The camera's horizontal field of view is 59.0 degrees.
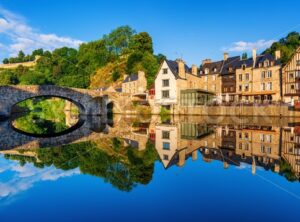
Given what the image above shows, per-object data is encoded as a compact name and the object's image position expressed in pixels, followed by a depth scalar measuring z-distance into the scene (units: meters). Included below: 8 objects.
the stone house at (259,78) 43.62
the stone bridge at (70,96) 34.09
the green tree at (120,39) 83.75
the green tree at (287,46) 55.98
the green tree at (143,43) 71.69
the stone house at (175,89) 44.56
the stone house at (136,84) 54.22
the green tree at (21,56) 140.23
